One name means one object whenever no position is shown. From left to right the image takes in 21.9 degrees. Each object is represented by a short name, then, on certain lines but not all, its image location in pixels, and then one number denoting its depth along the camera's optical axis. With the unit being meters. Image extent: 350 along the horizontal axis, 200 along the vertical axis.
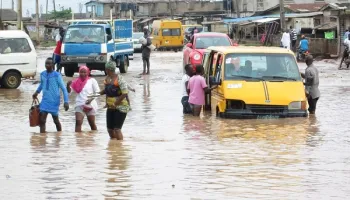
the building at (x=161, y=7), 116.77
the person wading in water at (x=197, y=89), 18.30
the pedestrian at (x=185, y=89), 18.61
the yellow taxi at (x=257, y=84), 17.58
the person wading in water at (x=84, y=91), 15.43
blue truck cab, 32.09
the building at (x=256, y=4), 101.64
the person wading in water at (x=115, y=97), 14.05
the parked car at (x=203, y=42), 29.58
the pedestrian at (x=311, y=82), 18.70
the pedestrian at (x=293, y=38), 49.44
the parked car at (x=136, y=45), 58.22
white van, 27.59
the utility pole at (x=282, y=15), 50.30
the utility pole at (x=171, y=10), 111.97
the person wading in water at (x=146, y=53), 34.22
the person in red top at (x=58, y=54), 32.80
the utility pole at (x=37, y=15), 81.41
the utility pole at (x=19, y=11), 52.22
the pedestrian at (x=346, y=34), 38.72
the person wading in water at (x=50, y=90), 15.52
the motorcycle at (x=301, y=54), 41.81
